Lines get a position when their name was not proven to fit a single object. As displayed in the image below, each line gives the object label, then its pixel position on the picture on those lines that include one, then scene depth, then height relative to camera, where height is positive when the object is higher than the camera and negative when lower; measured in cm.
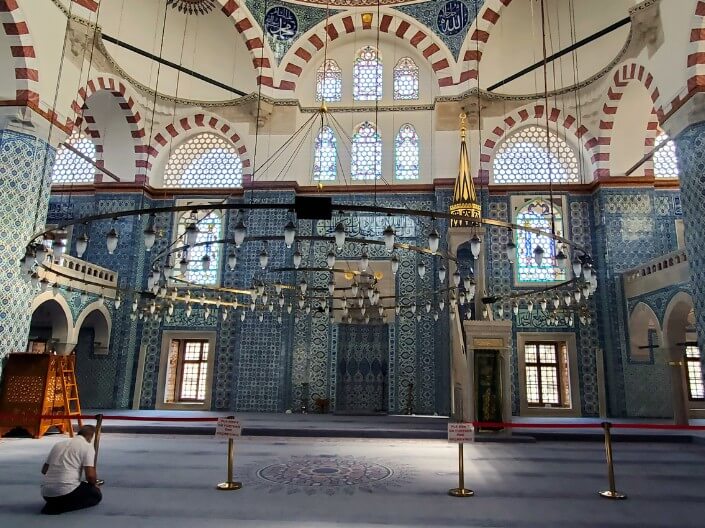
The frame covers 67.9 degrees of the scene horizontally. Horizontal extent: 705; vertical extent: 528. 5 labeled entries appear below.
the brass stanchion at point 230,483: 441 -97
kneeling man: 361 -78
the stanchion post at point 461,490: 434 -96
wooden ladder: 736 -29
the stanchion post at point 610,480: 432 -85
